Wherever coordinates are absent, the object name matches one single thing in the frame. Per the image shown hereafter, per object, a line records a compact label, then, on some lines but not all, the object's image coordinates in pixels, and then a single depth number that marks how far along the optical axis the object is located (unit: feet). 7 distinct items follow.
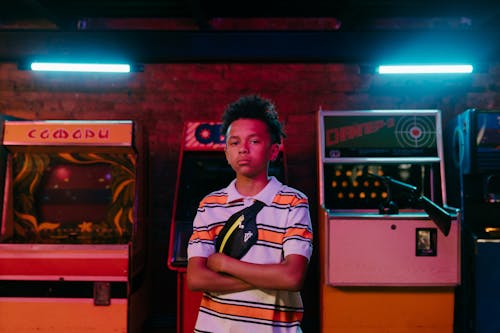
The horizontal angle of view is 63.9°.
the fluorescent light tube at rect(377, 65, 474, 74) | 11.76
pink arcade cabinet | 8.54
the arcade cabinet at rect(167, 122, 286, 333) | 8.92
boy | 3.91
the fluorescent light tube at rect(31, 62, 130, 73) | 11.97
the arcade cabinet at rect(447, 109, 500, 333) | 8.77
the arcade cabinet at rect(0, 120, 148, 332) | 8.83
